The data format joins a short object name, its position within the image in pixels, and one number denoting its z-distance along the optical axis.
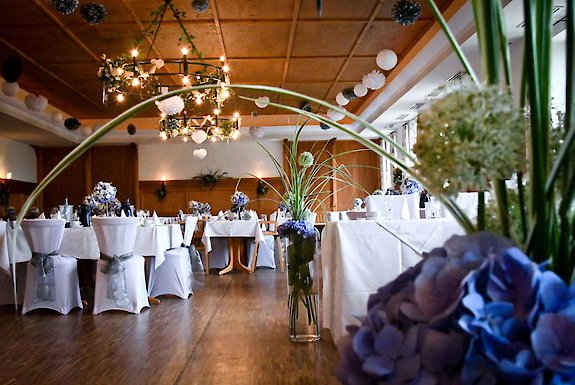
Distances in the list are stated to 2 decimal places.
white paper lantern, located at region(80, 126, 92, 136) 13.02
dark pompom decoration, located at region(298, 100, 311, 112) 10.41
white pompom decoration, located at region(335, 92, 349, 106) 10.55
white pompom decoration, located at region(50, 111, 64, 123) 11.92
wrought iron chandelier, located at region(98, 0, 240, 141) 6.39
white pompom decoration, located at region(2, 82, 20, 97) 8.98
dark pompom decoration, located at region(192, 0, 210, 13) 5.97
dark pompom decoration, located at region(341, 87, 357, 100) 10.27
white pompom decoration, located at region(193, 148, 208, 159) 12.22
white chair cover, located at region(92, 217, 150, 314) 5.00
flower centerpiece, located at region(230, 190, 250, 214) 8.42
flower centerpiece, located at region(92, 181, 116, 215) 5.97
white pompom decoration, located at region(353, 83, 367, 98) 9.50
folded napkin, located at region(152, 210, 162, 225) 6.49
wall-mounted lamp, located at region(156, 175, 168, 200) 16.06
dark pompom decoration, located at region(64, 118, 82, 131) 12.45
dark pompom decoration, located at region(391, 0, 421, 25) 5.97
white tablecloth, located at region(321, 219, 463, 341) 3.12
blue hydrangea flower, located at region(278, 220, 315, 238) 3.50
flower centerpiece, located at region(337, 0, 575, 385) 0.42
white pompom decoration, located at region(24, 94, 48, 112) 9.65
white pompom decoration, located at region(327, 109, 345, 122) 10.03
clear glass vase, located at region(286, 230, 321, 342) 3.51
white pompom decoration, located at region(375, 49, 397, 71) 7.87
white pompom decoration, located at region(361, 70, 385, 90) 8.93
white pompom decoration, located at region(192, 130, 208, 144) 9.32
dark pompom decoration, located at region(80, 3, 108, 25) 6.06
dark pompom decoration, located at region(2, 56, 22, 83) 8.42
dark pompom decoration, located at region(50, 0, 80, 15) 5.49
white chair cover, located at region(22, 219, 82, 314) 5.05
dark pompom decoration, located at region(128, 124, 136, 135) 13.69
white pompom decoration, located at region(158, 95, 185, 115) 6.29
